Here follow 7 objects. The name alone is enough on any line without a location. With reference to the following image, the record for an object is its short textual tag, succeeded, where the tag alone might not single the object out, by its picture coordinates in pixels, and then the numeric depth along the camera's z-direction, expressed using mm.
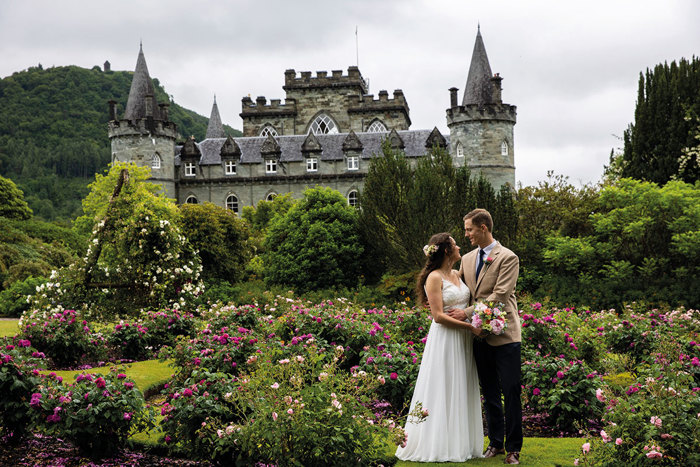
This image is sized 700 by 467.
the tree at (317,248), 24578
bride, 5715
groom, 5613
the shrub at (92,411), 5867
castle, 43406
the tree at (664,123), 25625
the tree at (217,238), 24234
